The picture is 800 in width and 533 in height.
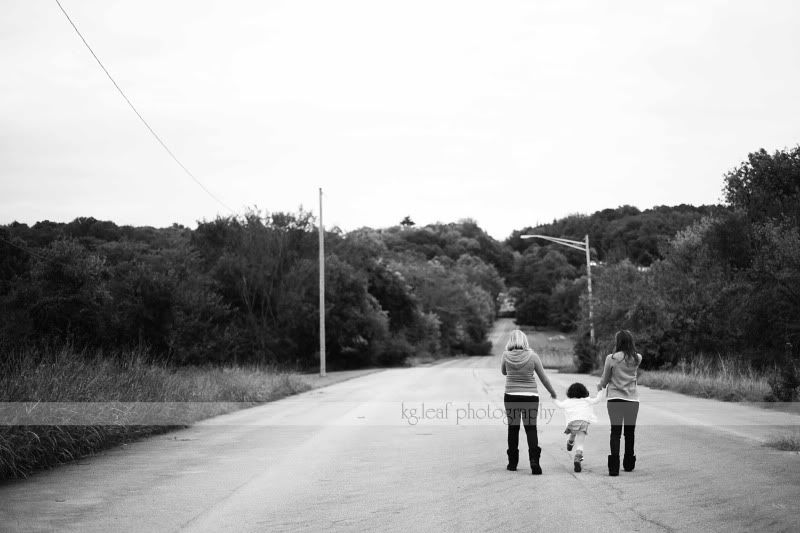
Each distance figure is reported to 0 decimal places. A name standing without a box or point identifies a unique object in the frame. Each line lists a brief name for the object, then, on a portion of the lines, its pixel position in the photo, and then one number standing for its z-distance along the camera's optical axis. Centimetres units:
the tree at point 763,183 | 3731
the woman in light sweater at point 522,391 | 982
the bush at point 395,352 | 6488
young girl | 983
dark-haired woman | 996
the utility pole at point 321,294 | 3988
